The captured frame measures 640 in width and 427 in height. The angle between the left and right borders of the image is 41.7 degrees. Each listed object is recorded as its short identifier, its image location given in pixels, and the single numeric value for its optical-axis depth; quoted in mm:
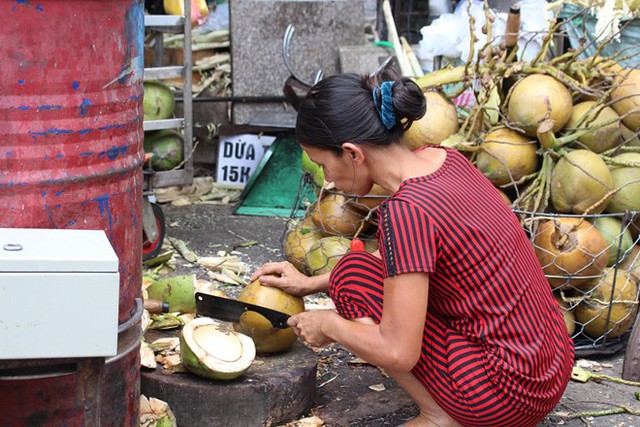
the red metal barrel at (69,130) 2008
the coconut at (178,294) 3311
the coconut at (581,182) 3406
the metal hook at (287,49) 5520
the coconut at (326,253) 3697
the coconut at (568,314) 3502
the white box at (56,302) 1654
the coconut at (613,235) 3531
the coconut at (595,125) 3545
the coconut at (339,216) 3775
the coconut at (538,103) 3473
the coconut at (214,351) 2713
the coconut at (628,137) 3739
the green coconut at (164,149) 4875
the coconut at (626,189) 3535
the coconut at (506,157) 3500
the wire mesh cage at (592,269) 3383
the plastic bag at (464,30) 4883
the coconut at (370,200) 3637
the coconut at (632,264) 3595
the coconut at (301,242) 3893
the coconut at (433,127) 3615
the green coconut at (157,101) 4750
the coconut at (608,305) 3502
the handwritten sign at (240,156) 6230
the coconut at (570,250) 3369
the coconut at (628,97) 3641
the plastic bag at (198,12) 5371
